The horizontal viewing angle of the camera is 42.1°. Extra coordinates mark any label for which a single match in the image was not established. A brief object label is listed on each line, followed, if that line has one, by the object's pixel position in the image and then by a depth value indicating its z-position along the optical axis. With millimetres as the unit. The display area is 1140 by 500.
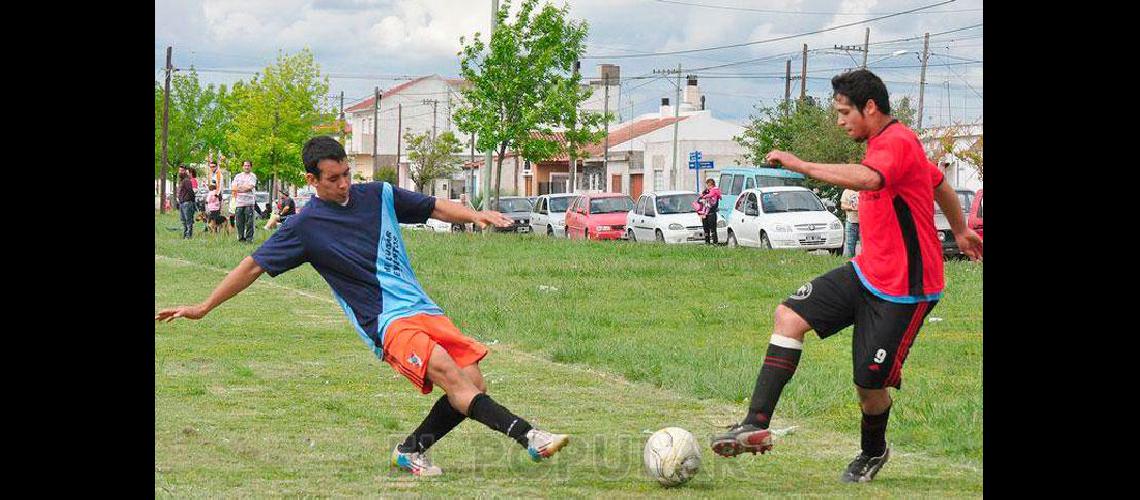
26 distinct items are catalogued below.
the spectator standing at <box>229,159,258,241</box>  28469
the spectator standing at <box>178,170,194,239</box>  33125
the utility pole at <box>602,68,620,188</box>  78312
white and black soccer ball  6719
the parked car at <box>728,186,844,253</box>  29875
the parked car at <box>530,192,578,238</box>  43094
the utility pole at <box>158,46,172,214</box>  60144
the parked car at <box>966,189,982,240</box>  23844
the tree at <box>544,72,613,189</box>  42625
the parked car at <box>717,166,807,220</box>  40531
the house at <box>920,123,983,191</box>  48906
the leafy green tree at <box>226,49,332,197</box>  59125
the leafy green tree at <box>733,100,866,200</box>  46750
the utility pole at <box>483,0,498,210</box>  41341
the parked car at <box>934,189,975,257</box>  26672
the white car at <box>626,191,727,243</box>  34844
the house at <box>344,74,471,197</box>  115188
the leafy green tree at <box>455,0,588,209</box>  42250
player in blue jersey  6863
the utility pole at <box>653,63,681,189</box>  70312
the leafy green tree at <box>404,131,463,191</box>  87875
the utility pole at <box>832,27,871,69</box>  56094
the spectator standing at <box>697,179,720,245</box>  31875
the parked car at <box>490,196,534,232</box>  46500
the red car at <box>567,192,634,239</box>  38781
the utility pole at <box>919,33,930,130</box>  57250
